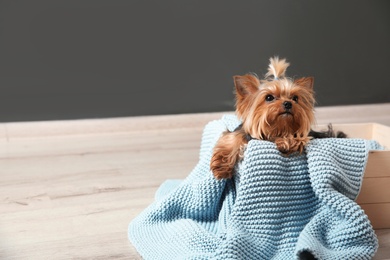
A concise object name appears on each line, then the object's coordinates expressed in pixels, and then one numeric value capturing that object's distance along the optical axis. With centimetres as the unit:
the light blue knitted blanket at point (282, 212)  167
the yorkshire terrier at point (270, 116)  172
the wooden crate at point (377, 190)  190
